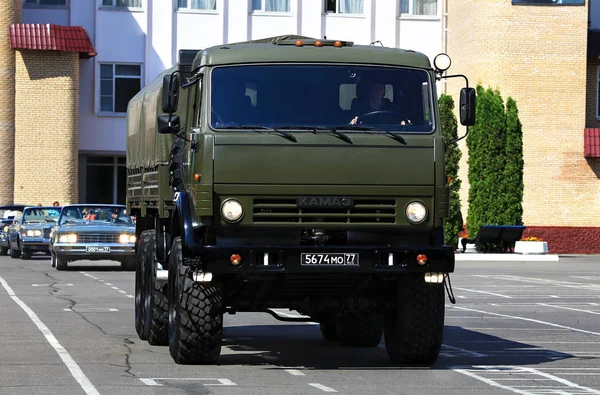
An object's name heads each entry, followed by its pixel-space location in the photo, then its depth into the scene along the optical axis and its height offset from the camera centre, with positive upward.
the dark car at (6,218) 45.12 -0.88
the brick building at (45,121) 52.75 +2.52
